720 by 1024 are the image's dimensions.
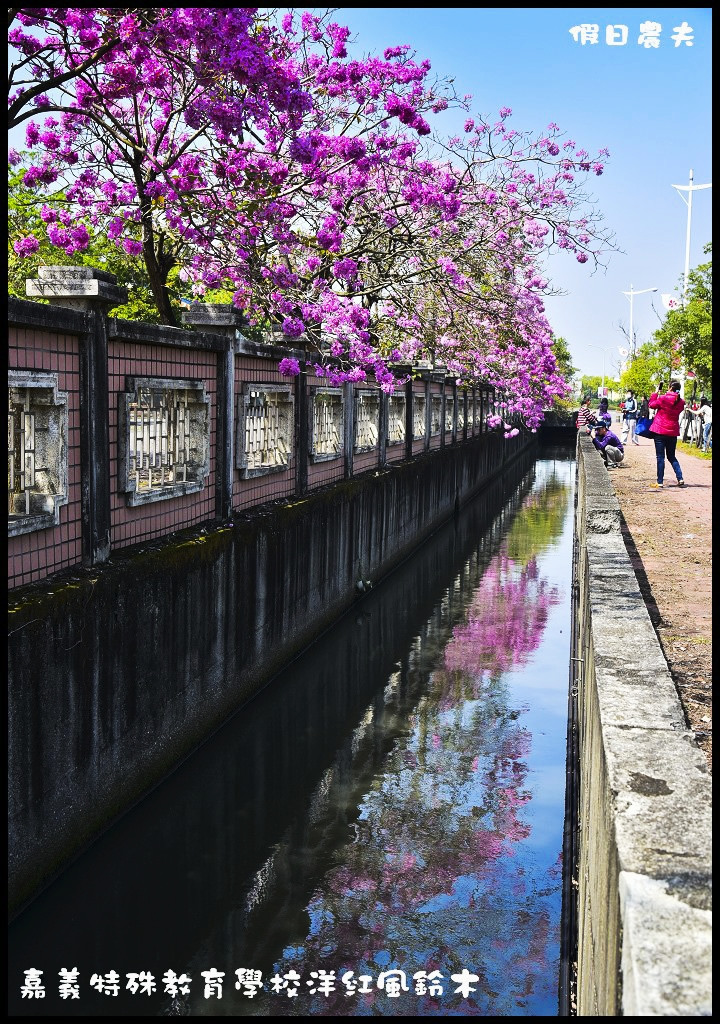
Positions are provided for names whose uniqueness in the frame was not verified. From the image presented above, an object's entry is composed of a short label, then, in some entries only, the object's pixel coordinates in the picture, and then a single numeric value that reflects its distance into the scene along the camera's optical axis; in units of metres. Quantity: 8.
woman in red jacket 16.25
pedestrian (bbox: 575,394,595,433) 37.25
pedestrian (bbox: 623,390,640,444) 38.78
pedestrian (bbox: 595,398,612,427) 37.70
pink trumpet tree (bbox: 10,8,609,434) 7.98
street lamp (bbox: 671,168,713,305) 39.00
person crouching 22.48
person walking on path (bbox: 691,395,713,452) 29.42
